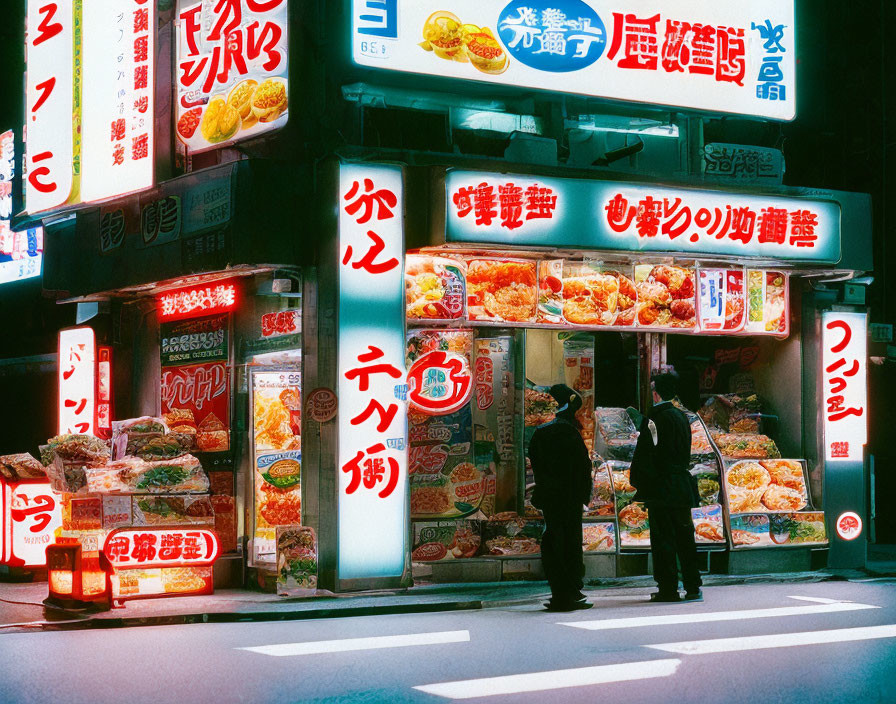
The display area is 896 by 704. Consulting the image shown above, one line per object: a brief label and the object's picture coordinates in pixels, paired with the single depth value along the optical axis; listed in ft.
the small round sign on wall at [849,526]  49.83
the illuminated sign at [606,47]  44.16
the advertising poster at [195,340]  48.21
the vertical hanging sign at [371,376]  41.68
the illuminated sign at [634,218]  43.29
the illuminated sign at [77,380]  55.11
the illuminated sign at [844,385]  50.21
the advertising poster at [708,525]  47.14
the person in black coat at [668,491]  39.81
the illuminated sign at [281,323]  44.55
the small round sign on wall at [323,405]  41.37
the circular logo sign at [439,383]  45.47
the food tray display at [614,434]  47.96
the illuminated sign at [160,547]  41.34
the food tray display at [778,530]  47.60
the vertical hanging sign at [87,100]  48.57
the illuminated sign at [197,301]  47.55
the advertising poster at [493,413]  48.44
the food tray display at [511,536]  44.73
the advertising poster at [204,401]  47.60
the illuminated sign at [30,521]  47.50
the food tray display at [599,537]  45.24
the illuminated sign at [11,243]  79.25
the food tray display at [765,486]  48.08
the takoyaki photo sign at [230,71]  43.73
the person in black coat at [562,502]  37.60
